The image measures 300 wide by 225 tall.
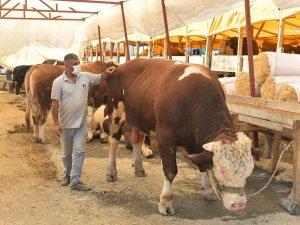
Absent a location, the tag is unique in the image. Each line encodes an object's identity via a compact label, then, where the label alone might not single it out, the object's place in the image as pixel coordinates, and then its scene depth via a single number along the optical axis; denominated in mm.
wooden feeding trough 4750
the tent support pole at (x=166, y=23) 7929
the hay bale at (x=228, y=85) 7164
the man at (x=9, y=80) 22266
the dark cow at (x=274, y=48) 13109
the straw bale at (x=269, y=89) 6012
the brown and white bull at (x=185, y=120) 3990
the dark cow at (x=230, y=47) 11820
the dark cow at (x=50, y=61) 18673
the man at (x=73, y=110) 5648
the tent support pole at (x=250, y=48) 6160
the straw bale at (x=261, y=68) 6301
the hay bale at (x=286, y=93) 5602
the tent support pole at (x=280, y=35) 7093
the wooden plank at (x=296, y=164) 4660
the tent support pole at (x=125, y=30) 10641
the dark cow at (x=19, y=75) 19594
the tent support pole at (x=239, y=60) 8307
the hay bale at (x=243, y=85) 6684
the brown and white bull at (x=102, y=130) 7929
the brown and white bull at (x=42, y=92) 9047
